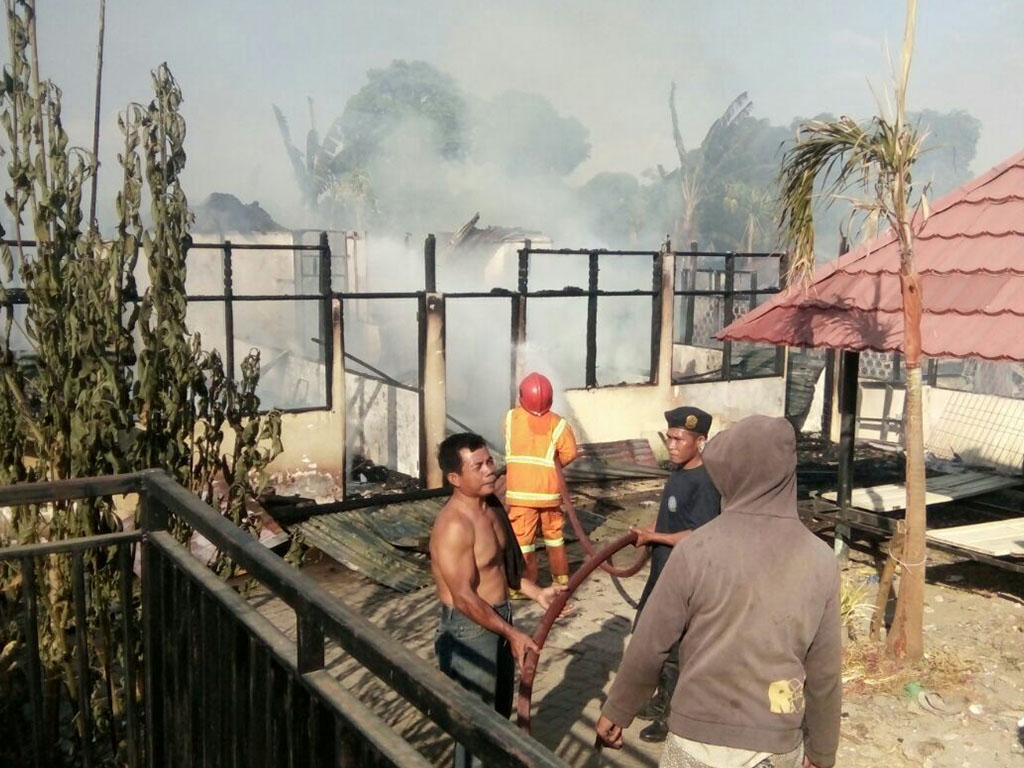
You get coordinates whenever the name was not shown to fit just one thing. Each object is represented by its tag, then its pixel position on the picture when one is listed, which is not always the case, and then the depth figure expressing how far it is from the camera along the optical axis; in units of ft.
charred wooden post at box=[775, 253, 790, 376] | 49.10
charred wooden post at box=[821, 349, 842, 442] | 49.57
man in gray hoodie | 8.38
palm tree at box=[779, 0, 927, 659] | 17.78
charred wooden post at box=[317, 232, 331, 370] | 33.94
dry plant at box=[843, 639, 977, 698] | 18.72
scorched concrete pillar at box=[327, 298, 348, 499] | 34.12
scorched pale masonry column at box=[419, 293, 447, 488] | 35.40
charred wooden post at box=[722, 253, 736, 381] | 45.91
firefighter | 21.88
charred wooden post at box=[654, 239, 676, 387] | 43.65
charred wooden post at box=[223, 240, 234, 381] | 33.19
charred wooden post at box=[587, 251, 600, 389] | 40.81
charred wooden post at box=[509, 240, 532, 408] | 38.68
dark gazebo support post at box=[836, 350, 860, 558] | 25.05
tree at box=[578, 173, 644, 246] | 194.29
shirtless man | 11.59
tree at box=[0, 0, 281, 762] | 10.96
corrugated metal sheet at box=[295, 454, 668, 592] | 25.64
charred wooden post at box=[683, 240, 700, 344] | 54.29
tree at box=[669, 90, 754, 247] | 167.53
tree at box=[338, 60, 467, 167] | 196.54
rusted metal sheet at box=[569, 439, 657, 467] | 39.65
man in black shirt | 15.15
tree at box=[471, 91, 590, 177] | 212.43
